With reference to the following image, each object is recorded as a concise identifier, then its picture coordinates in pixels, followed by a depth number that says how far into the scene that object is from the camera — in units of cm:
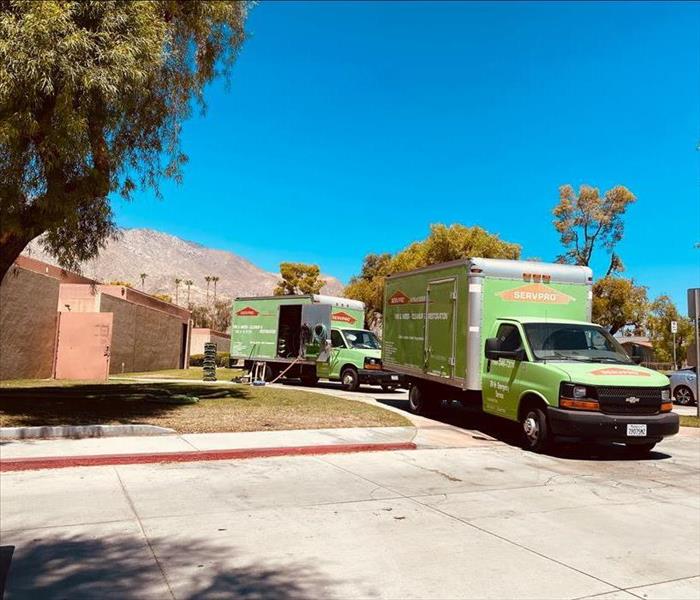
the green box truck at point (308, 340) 2114
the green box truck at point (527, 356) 896
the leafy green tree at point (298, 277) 5850
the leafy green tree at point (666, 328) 4794
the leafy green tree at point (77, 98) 868
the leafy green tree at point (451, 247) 3716
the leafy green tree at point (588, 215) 3769
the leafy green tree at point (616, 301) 3968
